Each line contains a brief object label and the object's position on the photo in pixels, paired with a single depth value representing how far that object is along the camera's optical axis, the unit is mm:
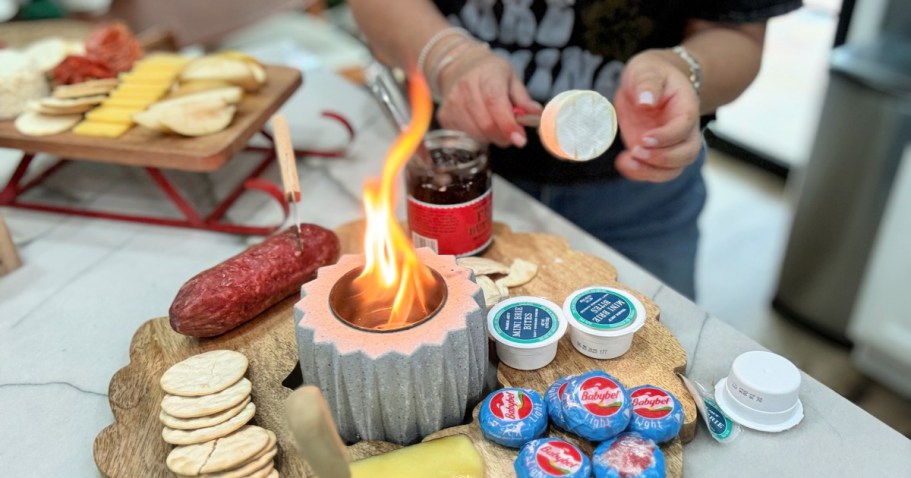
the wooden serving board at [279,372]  617
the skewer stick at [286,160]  771
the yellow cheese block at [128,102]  1011
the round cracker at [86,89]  1008
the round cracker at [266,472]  579
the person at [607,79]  817
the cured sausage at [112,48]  1119
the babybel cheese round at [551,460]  559
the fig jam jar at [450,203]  819
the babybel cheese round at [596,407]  585
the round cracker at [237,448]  569
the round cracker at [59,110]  982
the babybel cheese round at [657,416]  591
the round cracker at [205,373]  642
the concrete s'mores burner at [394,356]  582
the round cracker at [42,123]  970
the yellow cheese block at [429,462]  575
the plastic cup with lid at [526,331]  675
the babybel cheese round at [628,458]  553
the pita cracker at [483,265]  814
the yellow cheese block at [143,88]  1050
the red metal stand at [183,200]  974
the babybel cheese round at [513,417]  596
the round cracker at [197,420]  604
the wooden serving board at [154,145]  914
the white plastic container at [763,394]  629
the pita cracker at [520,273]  808
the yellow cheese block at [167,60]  1139
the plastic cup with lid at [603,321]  683
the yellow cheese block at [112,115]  978
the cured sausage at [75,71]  1068
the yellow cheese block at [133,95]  1032
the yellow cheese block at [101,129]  958
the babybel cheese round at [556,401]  613
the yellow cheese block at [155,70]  1102
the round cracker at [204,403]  614
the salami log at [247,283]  725
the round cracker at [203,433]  593
